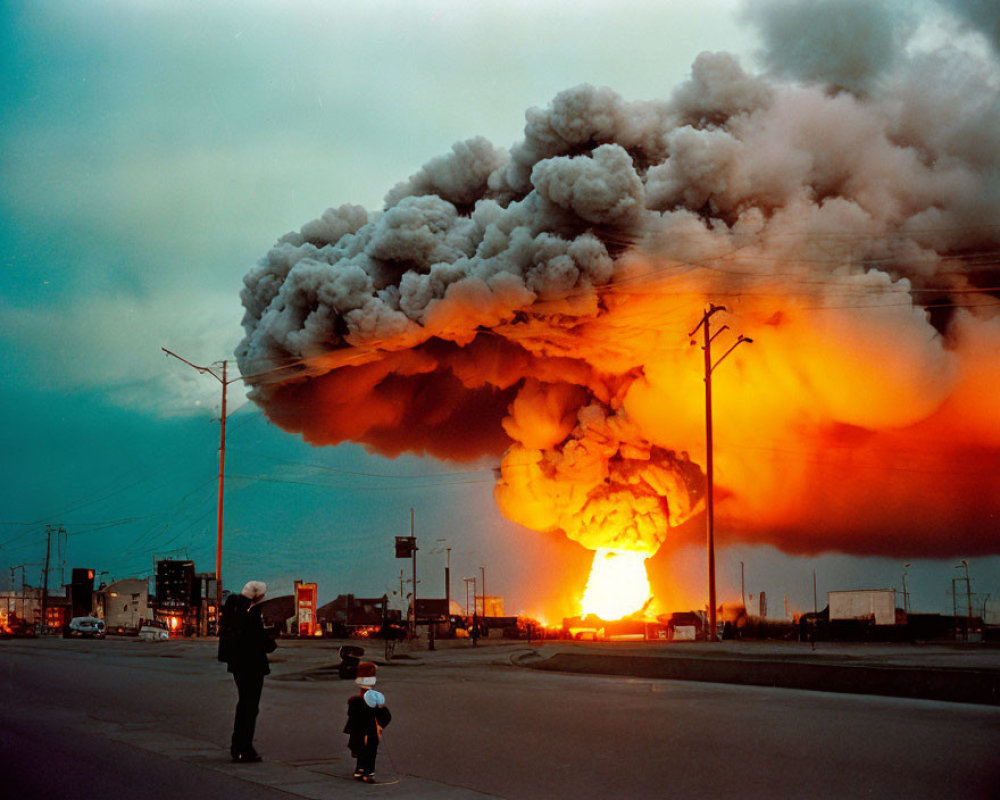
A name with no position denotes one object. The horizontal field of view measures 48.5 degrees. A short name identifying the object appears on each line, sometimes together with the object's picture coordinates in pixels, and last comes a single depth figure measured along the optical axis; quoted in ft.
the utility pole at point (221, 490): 149.48
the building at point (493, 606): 326.36
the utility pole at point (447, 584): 270.26
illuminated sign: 193.36
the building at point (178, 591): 213.66
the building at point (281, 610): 270.67
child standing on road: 29.58
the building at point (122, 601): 335.47
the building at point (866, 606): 160.56
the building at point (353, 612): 266.57
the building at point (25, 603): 351.50
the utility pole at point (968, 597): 210.96
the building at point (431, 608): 280.45
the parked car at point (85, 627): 218.38
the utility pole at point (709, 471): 119.34
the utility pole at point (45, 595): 326.65
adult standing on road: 32.48
